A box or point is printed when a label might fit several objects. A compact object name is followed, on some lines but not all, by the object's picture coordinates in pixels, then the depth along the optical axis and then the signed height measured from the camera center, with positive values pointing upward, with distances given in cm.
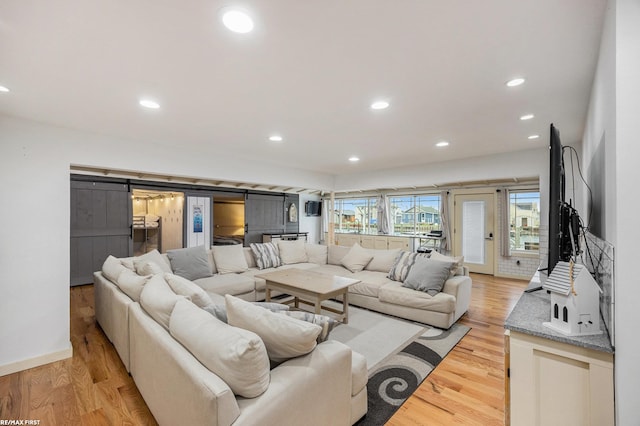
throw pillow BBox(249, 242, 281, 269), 490 -75
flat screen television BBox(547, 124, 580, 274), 187 -4
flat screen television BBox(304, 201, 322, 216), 927 +17
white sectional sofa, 129 -88
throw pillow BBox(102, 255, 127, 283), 292 -61
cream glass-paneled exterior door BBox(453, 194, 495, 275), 645 -40
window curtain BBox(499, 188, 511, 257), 618 -23
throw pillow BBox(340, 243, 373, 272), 475 -79
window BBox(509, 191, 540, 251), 599 -15
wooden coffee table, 328 -89
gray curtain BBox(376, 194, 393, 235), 833 -8
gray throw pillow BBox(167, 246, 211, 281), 399 -73
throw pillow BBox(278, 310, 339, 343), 170 -65
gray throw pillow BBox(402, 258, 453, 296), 351 -80
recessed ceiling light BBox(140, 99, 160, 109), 239 +95
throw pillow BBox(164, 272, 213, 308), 207 -59
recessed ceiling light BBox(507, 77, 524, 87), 204 +97
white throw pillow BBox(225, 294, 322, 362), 146 -62
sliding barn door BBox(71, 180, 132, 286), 533 -25
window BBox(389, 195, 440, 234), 750 +1
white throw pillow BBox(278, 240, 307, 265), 527 -74
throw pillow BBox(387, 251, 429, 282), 398 -76
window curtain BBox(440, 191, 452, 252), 699 -24
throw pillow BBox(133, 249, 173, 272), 375 -63
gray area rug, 211 -137
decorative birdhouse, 132 -43
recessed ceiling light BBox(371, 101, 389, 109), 245 +96
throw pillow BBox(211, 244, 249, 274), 447 -75
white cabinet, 123 -80
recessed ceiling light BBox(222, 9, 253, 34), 134 +95
